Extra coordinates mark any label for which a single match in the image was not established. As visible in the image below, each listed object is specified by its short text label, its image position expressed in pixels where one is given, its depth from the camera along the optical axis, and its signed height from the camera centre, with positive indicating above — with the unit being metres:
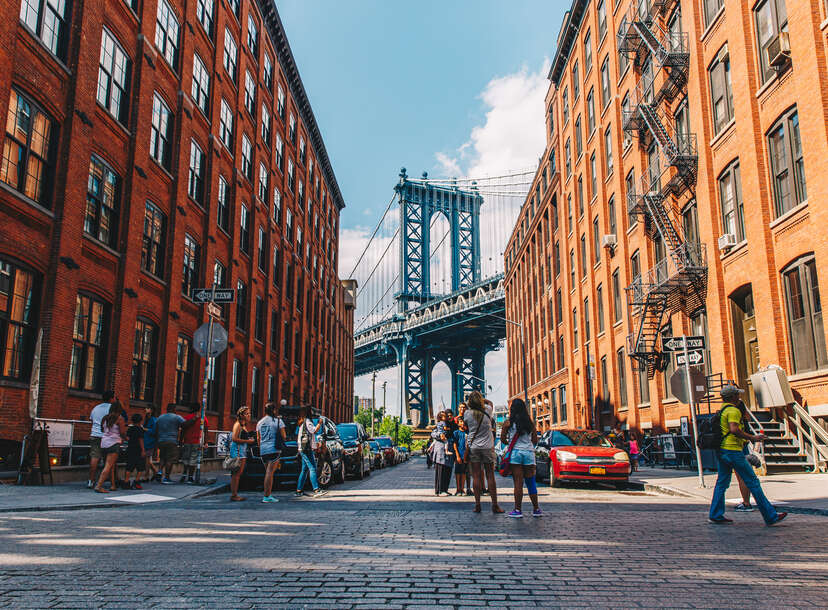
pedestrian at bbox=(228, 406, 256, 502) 12.27 -0.13
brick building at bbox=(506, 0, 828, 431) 16.64 +7.83
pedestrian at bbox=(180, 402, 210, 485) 15.54 +0.00
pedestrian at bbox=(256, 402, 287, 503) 12.19 +0.08
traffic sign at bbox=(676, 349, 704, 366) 14.34 +1.72
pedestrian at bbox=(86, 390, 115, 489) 12.87 +0.17
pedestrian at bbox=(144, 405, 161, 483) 15.20 +0.00
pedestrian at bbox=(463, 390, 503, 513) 10.32 +0.08
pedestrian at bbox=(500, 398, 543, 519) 9.59 -0.04
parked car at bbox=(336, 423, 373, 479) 19.11 -0.17
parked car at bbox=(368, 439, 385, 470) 27.20 -0.49
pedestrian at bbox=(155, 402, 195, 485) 14.82 +0.13
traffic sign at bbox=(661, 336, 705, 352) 14.44 +2.06
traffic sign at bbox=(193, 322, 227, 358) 14.62 +2.10
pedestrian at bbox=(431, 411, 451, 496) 13.53 -0.26
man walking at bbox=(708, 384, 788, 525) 8.64 -0.21
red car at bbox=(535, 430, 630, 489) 15.14 -0.42
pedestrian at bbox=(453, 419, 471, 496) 13.43 -0.24
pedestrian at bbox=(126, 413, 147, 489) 13.46 -0.08
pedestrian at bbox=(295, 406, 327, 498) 13.02 -0.05
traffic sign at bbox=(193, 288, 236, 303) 15.04 +3.13
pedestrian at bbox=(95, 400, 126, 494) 12.67 +0.13
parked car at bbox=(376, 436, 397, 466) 32.46 -0.36
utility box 15.98 +1.24
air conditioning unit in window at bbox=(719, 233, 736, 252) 19.78 +5.62
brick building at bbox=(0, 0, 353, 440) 14.12 +6.72
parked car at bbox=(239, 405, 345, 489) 14.04 -0.38
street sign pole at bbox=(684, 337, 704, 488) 14.00 +1.03
